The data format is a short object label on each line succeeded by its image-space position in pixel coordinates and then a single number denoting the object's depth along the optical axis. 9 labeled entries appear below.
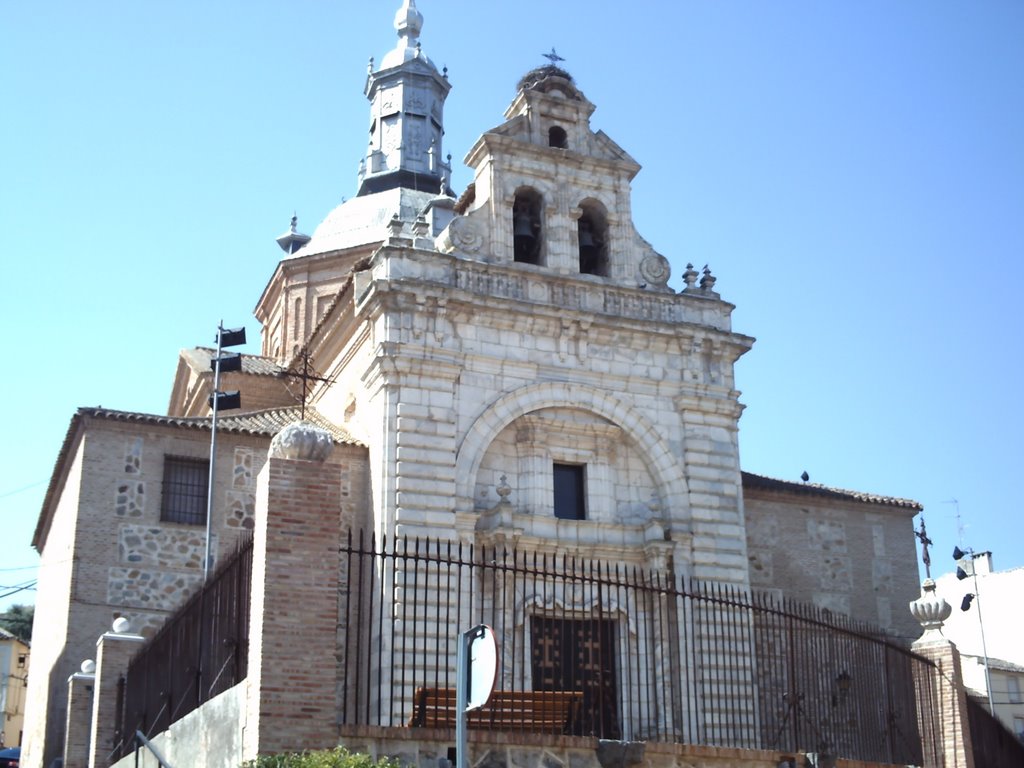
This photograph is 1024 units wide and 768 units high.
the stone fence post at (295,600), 10.38
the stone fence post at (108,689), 16.42
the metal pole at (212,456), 21.09
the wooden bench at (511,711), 11.78
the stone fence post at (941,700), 16.09
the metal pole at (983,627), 32.73
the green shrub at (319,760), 9.95
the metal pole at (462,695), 8.02
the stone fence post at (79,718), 17.91
